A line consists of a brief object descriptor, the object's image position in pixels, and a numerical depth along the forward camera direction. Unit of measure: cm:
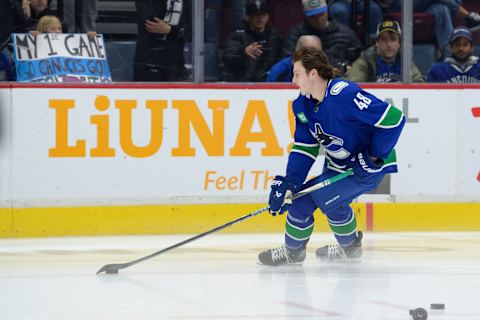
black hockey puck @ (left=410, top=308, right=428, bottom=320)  762
